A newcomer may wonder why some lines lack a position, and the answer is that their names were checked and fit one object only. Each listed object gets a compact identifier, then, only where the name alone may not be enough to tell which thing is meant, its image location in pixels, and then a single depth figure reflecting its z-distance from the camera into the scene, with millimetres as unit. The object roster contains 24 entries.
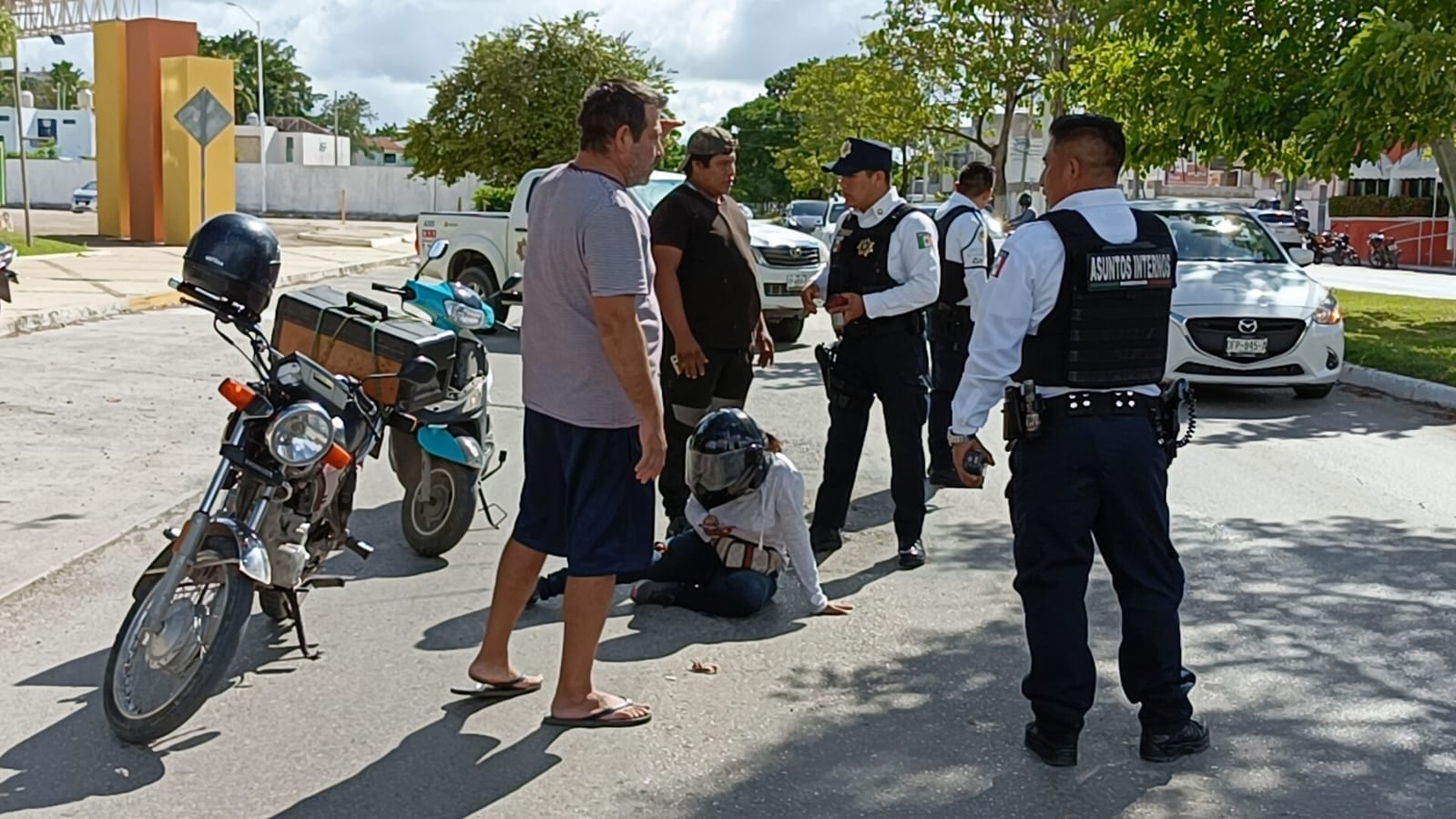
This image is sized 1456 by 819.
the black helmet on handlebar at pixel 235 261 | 5191
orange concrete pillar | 31016
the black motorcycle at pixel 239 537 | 4613
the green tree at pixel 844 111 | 31194
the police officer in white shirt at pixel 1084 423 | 4535
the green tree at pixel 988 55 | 26047
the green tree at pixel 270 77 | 98875
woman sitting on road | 6191
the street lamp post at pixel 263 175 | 57438
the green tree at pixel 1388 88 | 13469
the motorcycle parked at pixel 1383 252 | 42188
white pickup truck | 16797
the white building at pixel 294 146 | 68500
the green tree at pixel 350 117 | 121750
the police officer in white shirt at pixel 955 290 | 8688
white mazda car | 12445
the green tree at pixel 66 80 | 121875
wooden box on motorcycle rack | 6148
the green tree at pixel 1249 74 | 15625
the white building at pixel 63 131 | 85875
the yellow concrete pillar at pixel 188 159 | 30312
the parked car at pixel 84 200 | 53419
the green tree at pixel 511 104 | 35156
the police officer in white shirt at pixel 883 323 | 7012
